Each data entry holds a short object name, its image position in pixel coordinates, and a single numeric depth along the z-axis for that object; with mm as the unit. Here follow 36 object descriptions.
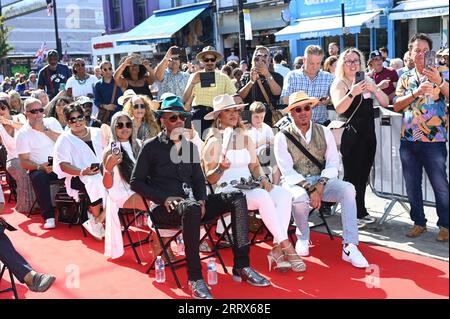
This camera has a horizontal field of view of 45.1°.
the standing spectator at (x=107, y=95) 7828
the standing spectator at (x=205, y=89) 6684
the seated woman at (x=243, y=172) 4578
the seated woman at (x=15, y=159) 7176
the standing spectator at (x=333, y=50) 10048
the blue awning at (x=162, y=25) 22828
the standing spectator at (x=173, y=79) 7983
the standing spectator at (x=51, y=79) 9883
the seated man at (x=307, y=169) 4832
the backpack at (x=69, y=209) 6473
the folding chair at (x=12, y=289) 4172
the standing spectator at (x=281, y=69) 9266
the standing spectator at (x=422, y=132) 4773
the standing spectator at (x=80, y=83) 9055
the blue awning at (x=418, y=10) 14859
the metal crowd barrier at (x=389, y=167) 5242
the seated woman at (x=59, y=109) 7258
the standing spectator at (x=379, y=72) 8844
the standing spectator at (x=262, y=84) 6657
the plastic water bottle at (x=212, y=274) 4367
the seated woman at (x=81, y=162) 5758
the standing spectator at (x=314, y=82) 6044
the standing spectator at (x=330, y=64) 8172
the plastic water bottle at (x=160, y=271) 4465
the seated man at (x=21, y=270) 4117
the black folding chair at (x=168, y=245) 4378
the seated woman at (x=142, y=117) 5891
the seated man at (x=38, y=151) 6594
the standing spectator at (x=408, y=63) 6836
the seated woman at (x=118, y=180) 4852
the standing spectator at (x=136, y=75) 7426
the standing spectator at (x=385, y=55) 11623
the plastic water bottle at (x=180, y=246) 5273
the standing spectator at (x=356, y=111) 5355
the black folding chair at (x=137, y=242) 5060
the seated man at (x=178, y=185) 4355
